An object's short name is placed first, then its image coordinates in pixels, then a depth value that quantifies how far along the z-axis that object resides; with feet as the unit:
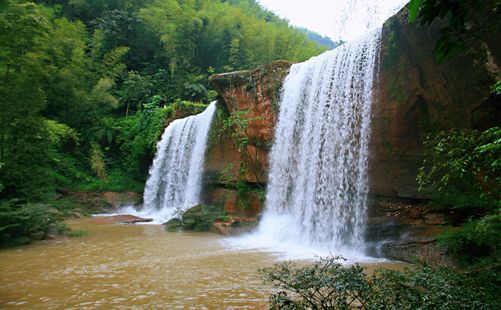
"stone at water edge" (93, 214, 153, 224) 43.62
